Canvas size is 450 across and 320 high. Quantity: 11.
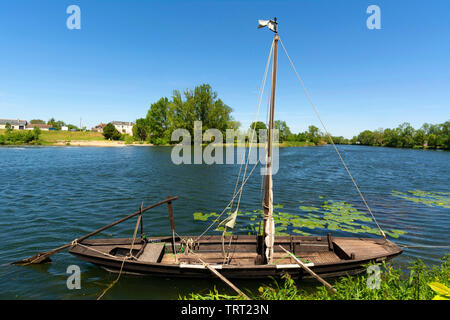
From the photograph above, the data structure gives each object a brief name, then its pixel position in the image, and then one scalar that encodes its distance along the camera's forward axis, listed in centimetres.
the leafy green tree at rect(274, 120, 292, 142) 16320
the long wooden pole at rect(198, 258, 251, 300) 826
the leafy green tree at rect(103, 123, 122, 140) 12175
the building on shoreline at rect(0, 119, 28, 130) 13662
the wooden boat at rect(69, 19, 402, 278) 906
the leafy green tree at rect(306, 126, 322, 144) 18350
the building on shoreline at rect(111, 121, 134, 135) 17675
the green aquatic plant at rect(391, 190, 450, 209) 2208
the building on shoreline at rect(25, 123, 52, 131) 15750
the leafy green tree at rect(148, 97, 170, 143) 11306
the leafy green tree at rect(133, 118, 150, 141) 11731
